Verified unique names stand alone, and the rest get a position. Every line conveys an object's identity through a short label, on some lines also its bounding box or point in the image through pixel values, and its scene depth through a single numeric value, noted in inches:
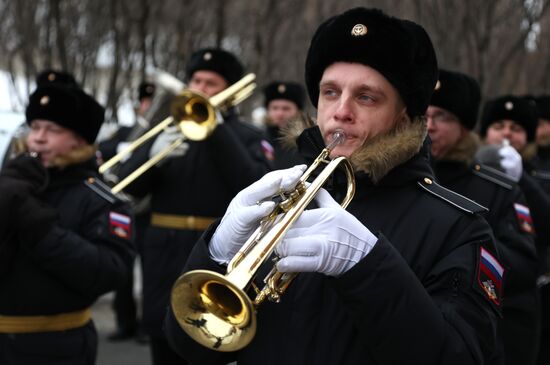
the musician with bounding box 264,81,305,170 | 353.1
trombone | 217.9
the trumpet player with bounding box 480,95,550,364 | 216.8
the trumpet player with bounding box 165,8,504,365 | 81.0
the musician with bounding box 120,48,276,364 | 214.4
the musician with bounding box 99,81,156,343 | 270.0
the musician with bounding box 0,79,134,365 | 147.9
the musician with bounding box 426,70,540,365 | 166.6
